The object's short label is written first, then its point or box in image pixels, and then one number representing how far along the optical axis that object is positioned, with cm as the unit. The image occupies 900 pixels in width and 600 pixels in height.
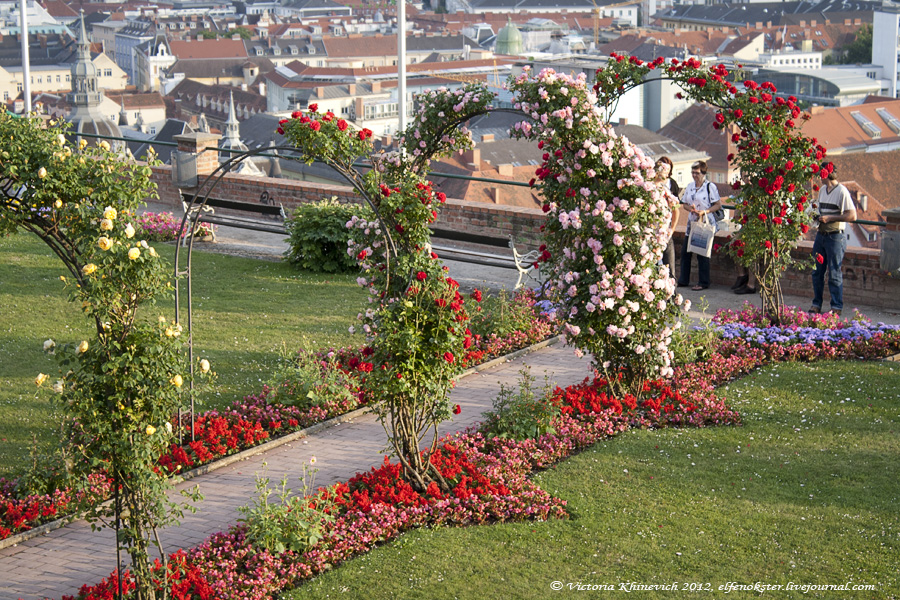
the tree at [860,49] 13688
